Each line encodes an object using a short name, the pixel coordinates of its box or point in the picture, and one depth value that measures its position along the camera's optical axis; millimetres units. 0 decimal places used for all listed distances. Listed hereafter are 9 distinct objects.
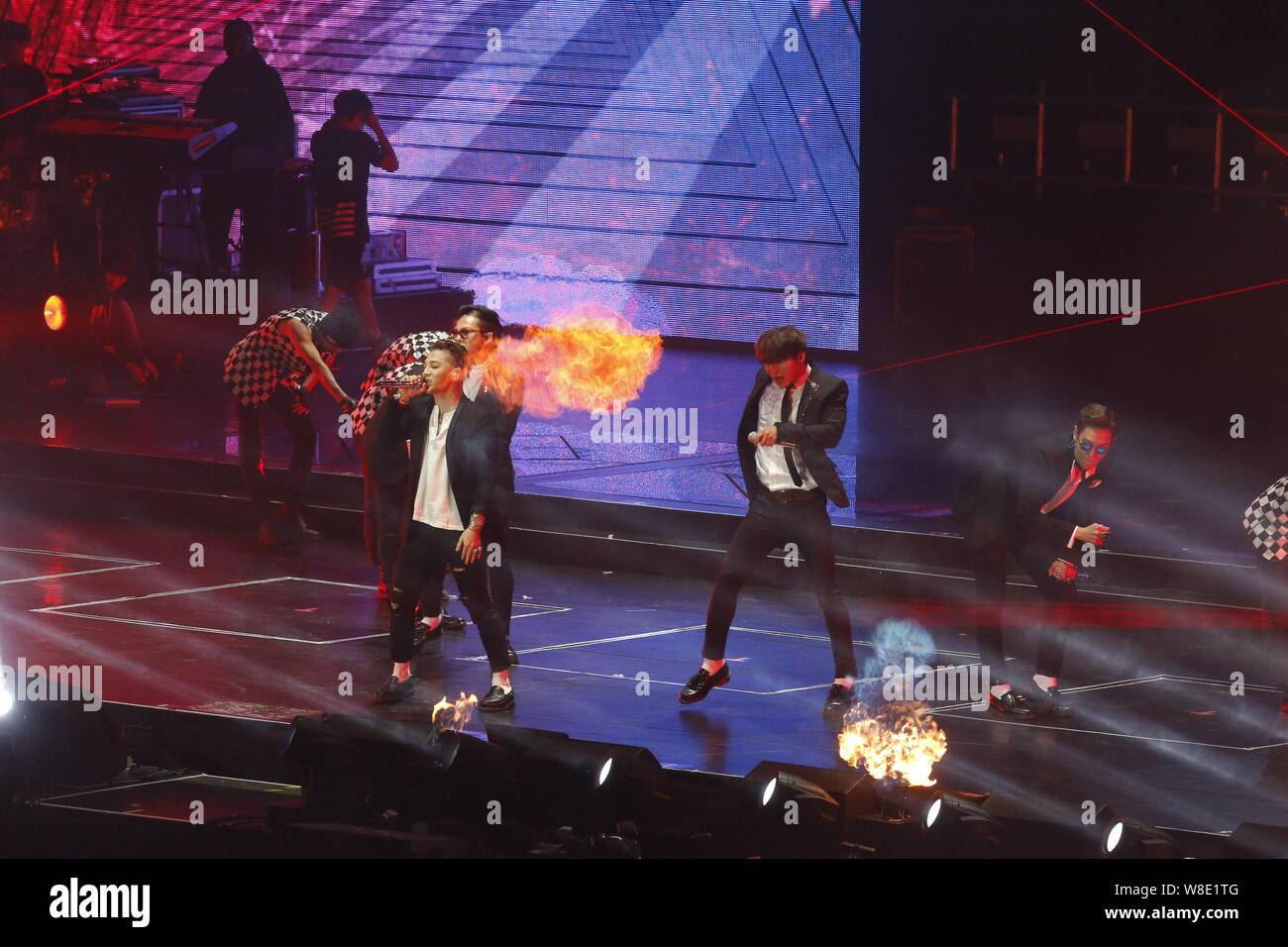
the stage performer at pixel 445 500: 15469
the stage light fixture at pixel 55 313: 30109
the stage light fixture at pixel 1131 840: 11141
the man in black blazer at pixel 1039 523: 15648
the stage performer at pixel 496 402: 16344
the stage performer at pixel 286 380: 21125
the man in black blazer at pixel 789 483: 16016
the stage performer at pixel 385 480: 17453
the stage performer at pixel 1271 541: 16391
